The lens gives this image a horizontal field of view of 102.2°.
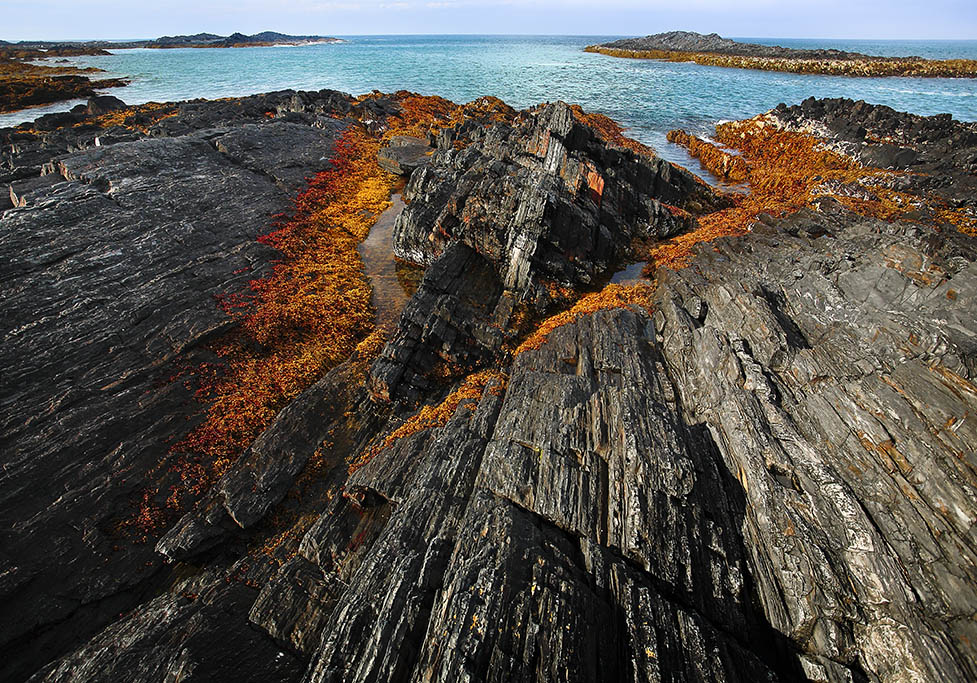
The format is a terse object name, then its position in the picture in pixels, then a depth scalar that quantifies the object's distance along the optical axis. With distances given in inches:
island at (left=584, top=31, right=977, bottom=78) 4490.7
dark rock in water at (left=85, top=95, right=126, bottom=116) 2311.8
